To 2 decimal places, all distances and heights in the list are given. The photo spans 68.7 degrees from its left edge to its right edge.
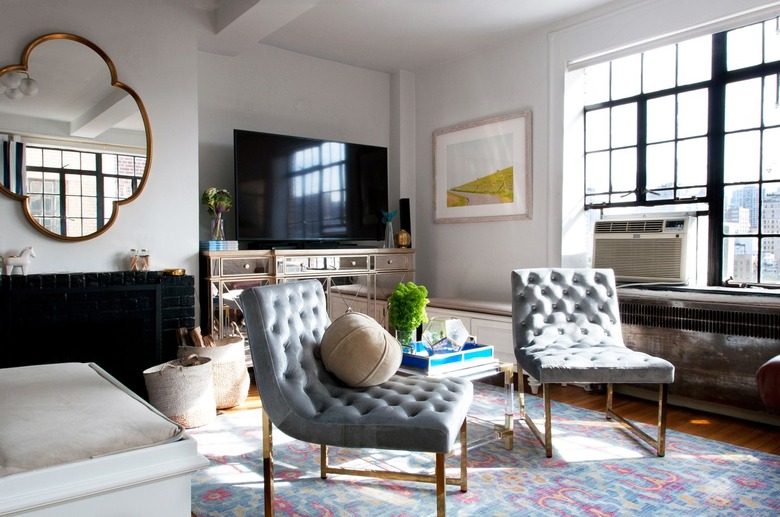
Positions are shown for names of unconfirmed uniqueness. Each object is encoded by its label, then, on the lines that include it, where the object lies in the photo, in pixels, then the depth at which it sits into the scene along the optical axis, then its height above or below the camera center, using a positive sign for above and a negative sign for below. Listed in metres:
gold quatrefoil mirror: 3.03 +0.58
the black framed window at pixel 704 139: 3.29 +0.65
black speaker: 4.94 +0.25
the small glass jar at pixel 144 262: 3.37 -0.12
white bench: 1.15 -0.46
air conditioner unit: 3.45 -0.04
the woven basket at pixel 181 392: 2.90 -0.77
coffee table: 2.38 -0.56
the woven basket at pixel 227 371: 3.23 -0.74
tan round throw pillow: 2.02 -0.40
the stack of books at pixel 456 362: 2.35 -0.51
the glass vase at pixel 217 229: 3.79 +0.08
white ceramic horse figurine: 2.96 -0.10
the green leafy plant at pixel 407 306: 2.52 -0.28
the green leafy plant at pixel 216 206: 3.79 +0.24
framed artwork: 4.23 +0.57
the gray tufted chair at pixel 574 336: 2.43 -0.48
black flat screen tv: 3.96 +0.38
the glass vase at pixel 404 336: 2.59 -0.43
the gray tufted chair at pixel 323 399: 1.72 -0.53
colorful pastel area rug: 2.04 -0.95
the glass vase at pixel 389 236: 4.70 +0.05
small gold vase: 4.77 +0.02
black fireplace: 2.97 -0.43
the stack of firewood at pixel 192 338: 3.31 -0.56
